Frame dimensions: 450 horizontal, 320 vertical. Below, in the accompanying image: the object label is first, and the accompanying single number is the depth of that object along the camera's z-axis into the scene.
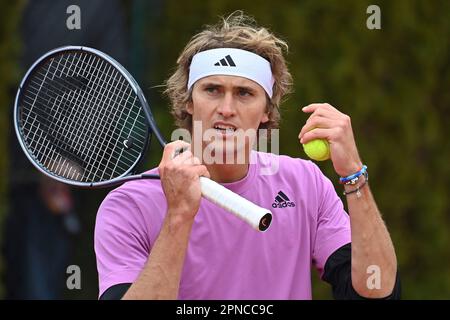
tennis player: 6.14
